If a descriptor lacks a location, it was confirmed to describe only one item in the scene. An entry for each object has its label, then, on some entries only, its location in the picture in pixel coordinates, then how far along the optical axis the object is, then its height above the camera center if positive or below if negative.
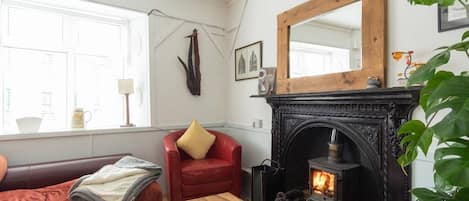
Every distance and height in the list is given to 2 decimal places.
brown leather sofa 2.06 -0.67
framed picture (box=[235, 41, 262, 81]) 3.35 +0.49
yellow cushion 3.16 -0.50
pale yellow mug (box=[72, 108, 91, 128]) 3.06 -0.21
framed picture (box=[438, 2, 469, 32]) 1.62 +0.49
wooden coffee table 2.03 -0.75
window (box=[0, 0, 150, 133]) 2.96 +0.46
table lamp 3.28 +0.14
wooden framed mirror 2.06 +0.47
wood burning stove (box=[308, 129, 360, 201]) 2.13 -0.64
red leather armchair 2.71 -0.76
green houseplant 0.68 -0.08
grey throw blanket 1.90 -0.61
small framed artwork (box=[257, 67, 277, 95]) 3.02 +0.21
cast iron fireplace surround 1.86 -0.28
